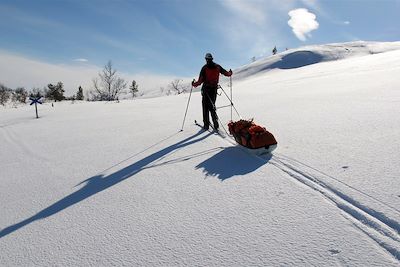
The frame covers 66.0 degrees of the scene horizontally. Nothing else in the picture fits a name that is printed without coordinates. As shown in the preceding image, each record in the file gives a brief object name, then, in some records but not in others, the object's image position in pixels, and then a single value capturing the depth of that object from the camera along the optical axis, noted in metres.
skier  7.65
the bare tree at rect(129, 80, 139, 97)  96.96
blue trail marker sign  13.46
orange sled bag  5.12
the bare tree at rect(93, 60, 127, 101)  60.25
